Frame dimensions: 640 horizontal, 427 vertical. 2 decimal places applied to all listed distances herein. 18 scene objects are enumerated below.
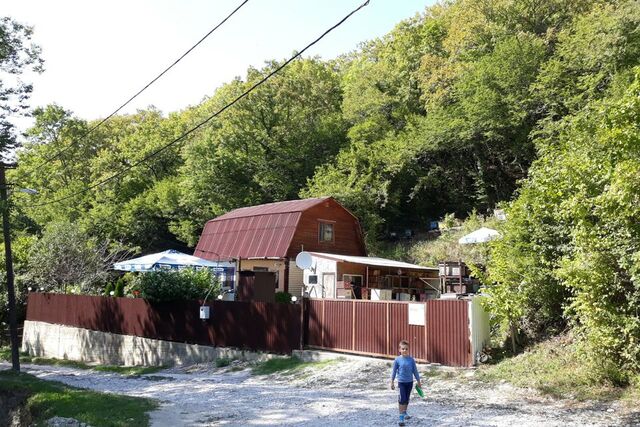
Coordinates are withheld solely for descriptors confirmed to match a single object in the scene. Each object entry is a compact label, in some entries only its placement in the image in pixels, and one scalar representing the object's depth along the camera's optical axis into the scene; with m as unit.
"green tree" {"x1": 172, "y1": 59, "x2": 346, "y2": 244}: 41.47
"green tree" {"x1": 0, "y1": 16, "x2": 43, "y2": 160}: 18.98
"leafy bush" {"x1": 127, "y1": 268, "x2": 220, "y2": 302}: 21.31
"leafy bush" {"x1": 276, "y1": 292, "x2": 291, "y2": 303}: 25.00
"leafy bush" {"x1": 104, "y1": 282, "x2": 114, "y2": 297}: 27.60
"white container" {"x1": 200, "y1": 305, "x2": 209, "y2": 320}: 19.59
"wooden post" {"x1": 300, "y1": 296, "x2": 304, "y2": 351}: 16.92
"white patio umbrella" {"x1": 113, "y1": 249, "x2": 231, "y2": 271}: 25.34
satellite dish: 20.02
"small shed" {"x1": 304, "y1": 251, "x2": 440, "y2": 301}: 24.39
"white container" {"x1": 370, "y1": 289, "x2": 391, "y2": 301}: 20.33
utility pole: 19.89
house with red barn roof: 28.72
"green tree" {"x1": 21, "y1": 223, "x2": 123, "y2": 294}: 31.70
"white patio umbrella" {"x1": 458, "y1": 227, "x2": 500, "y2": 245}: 20.58
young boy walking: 8.85
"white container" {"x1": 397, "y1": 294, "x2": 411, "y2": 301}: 23.09
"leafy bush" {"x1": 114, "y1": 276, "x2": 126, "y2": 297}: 25.95
